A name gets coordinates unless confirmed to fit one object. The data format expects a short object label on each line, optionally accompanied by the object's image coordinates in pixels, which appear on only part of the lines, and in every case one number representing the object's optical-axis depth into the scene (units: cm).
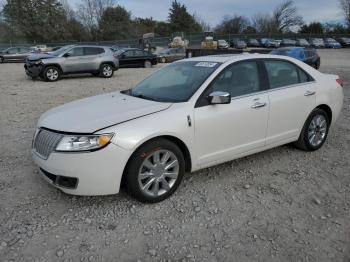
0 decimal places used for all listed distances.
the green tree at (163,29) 7638
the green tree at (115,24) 6303
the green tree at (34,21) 5741
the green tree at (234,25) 8081
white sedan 341
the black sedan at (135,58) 2228
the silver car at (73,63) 1458
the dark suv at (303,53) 1756
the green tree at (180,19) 7538
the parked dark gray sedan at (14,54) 2942
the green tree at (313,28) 7272
